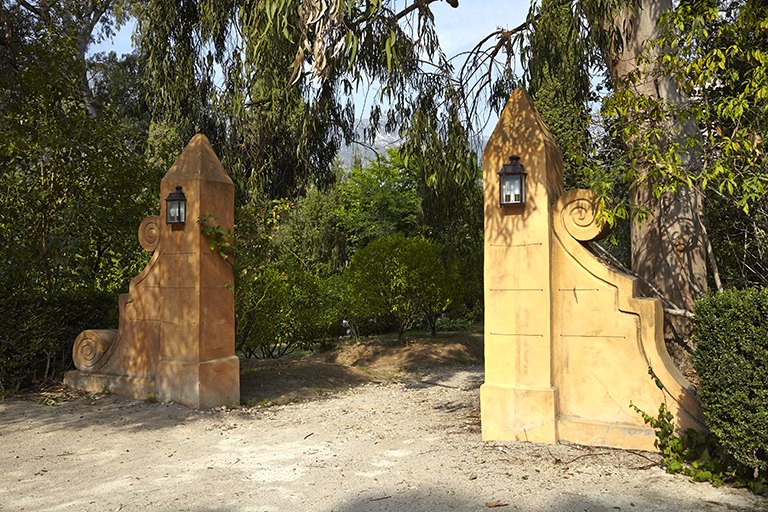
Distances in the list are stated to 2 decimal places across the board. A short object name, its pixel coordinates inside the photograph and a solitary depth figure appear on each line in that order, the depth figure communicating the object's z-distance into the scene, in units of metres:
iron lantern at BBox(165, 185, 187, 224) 6.67
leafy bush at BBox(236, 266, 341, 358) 8.63
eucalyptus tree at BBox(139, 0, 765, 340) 5.14
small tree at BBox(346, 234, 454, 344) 13.16
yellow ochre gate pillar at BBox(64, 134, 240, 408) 6.63
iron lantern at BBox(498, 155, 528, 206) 5.02
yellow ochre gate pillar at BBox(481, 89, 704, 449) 4.68
